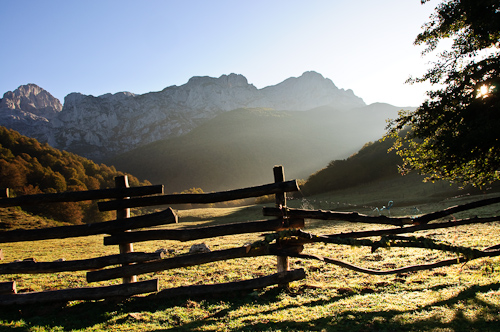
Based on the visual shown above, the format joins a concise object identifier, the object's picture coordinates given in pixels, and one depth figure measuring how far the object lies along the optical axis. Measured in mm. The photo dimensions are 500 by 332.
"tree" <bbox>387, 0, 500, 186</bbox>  8078
